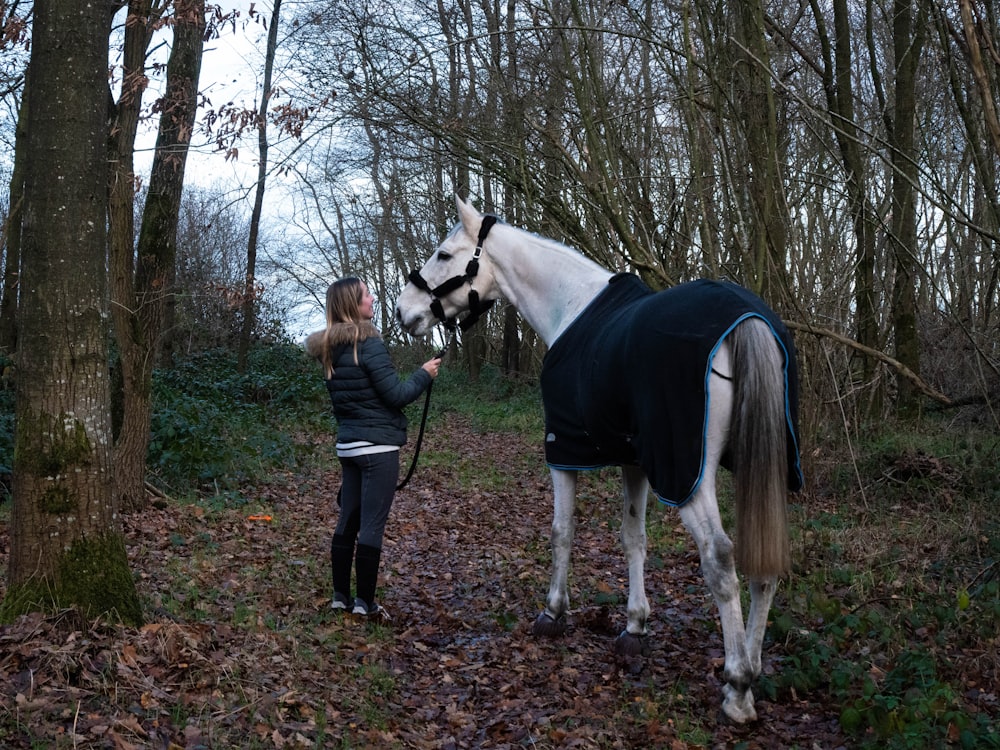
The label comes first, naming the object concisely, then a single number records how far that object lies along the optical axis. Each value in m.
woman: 5.38
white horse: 3.83
